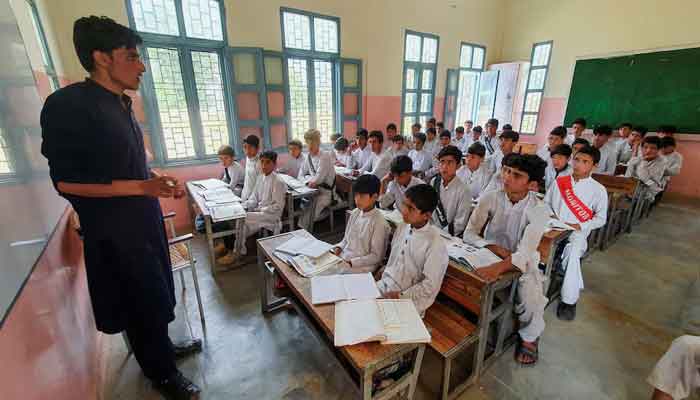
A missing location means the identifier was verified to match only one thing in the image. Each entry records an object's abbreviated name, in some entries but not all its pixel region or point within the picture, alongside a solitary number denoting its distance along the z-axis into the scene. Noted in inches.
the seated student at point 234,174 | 163.3
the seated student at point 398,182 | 111.8
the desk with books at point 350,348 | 46.1
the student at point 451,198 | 104.9
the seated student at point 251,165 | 146.9
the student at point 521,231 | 73.5
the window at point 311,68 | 196.2
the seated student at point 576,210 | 95.5
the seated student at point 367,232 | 79.8
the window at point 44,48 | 105.7
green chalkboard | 210.8
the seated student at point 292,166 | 190.4
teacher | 47.9
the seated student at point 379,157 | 184.4
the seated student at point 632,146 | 209.9
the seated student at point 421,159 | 215.9
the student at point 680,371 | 53.6
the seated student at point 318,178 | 153.4
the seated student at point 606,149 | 188.2
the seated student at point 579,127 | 208.2
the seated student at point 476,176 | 152.0
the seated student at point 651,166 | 171.5
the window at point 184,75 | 154.3
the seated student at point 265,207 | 129.1
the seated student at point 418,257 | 63.8
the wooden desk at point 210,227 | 117.4
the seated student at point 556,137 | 170.7
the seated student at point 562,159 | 125.0
